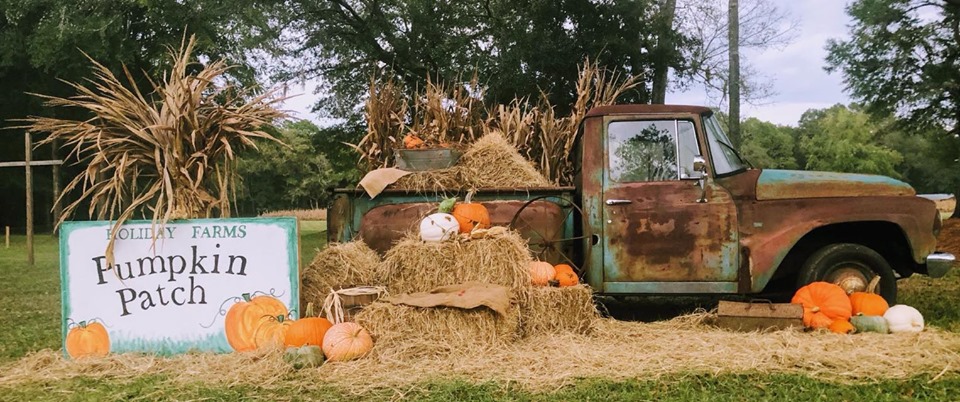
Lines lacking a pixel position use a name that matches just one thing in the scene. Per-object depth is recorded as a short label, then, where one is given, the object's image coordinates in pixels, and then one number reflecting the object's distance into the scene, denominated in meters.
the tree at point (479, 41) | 15.01
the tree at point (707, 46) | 16.39
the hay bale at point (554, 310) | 4.55
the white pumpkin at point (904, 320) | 4.67
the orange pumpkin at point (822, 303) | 4.72
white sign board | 4.46
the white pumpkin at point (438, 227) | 4.79
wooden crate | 4.73
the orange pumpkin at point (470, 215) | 4.95
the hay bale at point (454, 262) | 4.65
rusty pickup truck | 5.05
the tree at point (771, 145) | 59.34
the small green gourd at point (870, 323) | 4.66
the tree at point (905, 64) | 19.78
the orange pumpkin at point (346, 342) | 4.14
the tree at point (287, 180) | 53.38
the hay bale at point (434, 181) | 5.38
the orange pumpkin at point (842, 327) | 4.68
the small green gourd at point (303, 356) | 4.02
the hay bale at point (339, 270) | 4.85
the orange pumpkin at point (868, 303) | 4.82
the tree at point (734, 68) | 11.95
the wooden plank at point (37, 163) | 11.69
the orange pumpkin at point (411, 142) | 6.01
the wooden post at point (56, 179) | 11.67
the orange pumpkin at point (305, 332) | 4.32
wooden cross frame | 11.55
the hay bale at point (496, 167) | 5.46
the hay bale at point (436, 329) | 4.21
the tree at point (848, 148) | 59.44
